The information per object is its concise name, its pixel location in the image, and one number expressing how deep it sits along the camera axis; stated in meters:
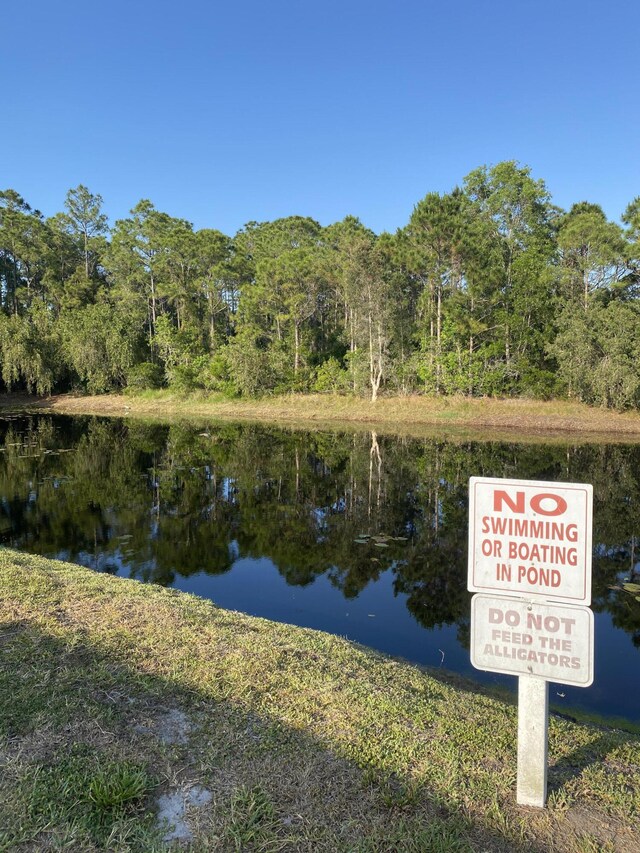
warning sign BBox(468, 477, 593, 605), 2.42
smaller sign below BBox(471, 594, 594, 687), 2.44
